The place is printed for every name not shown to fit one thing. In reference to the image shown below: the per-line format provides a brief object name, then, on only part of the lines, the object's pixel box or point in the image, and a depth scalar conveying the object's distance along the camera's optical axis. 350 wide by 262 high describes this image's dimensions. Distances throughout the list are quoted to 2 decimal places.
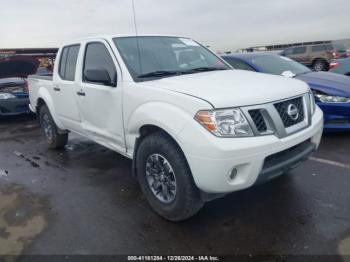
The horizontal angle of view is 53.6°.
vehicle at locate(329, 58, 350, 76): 8.33
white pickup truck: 2.84
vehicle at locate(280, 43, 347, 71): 20.92
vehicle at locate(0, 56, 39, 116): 9.20
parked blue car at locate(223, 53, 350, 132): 5.41
